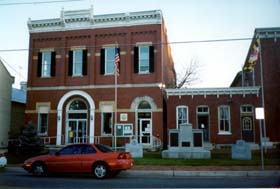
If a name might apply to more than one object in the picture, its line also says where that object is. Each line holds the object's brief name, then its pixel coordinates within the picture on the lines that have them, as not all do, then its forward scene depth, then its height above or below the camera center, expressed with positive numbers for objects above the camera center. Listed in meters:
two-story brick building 28.08 +4.96
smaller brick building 27.44 +2.30
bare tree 50.66 +8.19
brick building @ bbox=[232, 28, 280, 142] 27.67 +5.46
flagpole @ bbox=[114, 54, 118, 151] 27.16 +3.22
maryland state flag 26.41 +6.50
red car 13.73 -1.26
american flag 26.97 +5.72
